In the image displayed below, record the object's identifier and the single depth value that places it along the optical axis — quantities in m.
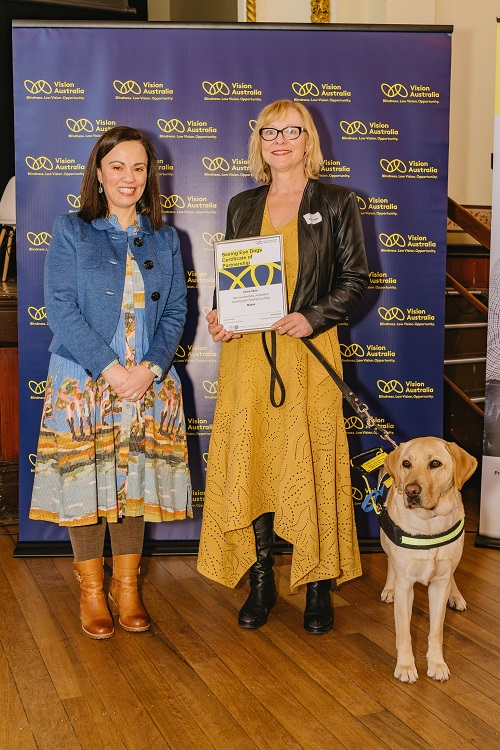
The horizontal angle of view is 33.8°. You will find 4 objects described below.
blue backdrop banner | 3.62
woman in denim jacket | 2.84
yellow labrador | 2.52
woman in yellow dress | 2.79
